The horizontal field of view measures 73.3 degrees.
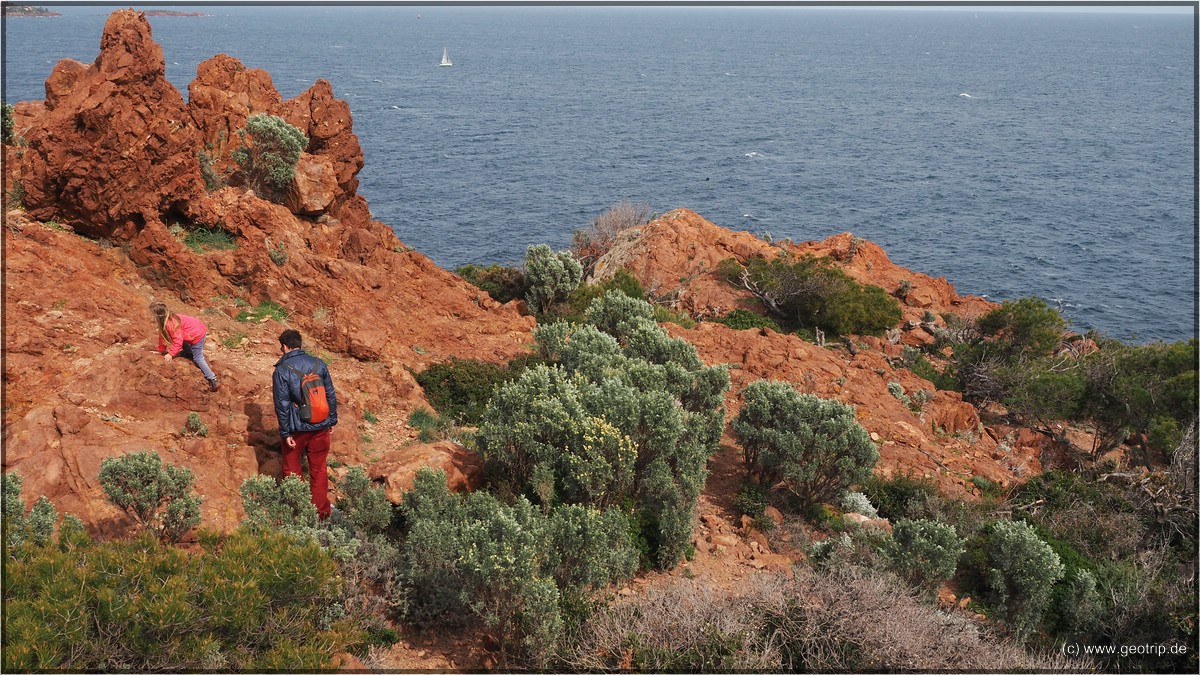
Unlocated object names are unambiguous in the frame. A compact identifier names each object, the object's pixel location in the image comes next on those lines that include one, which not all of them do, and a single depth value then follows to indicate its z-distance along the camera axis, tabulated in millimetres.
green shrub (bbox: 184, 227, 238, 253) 14461
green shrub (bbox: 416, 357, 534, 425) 13047
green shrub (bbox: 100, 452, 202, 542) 7961
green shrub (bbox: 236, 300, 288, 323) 13359
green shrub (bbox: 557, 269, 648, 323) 19336
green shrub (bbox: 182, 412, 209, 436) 9656
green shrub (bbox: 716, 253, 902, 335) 24016
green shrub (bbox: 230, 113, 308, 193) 16922
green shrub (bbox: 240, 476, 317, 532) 8203
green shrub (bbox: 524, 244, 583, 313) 20469
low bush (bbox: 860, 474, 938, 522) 12266
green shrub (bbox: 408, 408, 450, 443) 11688
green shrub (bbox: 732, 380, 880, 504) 11805
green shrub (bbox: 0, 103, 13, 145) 15078
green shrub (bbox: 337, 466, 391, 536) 9039
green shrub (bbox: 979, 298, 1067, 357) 21797
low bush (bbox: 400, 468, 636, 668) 7586
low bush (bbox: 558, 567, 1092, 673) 7344
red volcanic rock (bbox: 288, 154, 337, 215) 17656
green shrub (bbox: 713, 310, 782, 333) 23606
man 8898
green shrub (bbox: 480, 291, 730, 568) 9852
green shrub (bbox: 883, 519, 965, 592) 9641
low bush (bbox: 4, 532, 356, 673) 5652
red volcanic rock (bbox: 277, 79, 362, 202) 18984
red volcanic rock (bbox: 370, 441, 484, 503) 9789
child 10086
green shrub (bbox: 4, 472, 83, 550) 7113
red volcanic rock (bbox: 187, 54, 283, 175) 17141
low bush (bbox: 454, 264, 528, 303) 21984
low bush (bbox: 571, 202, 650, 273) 32469
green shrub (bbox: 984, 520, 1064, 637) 9844
